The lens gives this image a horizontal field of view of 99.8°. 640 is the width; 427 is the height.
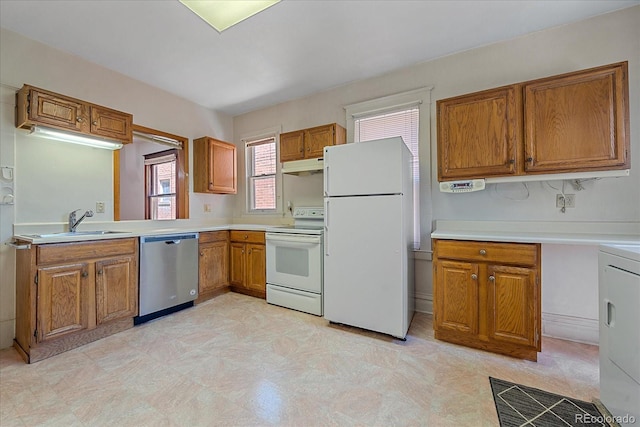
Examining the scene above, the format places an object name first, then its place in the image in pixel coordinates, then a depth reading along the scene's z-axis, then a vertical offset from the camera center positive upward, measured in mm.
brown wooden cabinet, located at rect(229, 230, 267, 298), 3449 -643
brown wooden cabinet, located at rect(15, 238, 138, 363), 2053 -662
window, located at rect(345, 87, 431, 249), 2947 +1040
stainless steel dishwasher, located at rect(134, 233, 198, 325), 2719 -644
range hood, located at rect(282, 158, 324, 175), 3352 +606
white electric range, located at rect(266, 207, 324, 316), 2930 -562
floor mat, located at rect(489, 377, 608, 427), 1437 -1116
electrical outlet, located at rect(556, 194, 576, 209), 2320 +97
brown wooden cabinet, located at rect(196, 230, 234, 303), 3328 -645
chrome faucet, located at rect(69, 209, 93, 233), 2662 -67
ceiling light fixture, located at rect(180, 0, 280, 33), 2098 +1642
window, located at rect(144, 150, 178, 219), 4000 +467
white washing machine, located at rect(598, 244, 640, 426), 1236 -601
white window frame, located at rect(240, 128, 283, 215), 4051 +703
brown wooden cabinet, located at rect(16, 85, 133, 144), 2273 +929
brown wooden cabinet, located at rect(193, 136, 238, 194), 3855 +714
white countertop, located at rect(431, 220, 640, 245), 1898 -174
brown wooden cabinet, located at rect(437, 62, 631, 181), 1957 +687
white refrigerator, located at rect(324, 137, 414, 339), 2311 -204
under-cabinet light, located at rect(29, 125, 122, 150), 2431 +761
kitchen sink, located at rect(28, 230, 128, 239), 2371 -175
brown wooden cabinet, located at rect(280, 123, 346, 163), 3311 +932
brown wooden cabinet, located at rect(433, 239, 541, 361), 1974 -649
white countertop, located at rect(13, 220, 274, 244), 2192 -161
